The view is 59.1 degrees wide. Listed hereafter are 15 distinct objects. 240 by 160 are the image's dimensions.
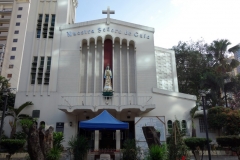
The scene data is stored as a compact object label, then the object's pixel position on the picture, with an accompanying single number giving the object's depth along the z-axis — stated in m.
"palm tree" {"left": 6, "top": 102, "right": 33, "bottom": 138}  17.07
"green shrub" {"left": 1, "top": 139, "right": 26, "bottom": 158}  11.73
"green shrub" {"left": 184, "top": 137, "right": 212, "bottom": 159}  13.04
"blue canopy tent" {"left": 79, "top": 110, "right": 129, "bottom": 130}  13.03
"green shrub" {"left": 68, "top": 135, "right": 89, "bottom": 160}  10.68
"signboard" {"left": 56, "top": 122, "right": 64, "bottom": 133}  18.11
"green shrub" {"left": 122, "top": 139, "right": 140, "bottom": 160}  10.41
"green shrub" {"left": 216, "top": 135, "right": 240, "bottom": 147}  12.33
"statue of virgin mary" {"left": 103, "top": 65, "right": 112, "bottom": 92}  18.78
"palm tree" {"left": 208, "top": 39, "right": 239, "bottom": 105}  23.14
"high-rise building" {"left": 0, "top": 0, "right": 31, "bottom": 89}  44.00
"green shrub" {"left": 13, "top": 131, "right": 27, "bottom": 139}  16.66
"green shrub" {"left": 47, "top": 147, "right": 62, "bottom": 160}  9.29
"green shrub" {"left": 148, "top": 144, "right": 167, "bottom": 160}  8.88
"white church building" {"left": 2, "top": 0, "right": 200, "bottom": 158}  18.33
